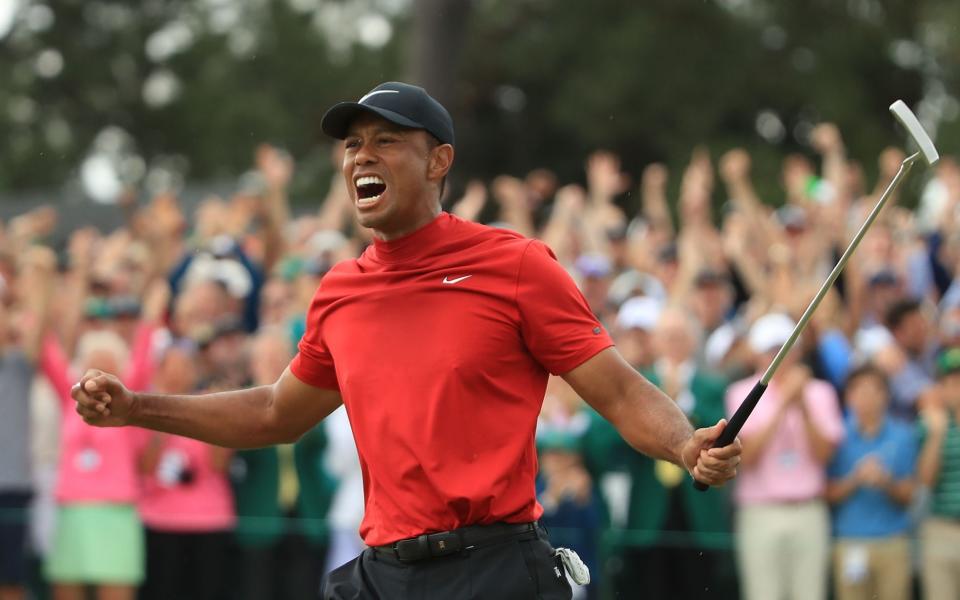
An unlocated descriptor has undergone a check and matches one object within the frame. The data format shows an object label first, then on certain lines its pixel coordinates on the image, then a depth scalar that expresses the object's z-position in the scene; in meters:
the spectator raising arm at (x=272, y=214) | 26.45
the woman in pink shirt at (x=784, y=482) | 19.37
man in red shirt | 10.67
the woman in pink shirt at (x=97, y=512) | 20.92
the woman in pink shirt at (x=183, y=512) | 21.05
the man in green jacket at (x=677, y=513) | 19.25
